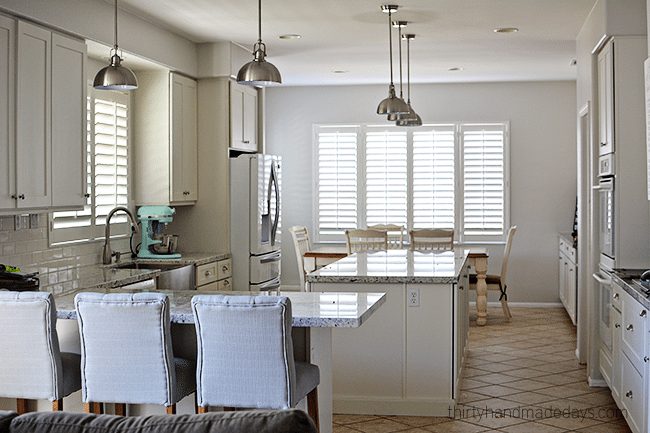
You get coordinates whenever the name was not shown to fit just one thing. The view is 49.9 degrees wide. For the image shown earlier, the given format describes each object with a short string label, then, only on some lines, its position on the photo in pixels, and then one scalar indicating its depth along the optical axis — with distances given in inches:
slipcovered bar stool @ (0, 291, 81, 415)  98.4
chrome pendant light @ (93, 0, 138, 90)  136.3
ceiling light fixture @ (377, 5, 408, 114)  194.9
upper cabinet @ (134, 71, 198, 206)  222.1
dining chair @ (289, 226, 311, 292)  280.4
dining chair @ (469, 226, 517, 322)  282.8
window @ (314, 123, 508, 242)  326.0
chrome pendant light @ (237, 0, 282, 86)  131.2
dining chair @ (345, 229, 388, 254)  263.3
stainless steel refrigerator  238.7
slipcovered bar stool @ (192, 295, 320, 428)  93.7
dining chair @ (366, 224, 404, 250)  300.9
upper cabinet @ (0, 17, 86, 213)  144.3
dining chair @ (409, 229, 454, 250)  272.7
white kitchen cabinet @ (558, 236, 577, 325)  258.7
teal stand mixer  213.3
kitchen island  160.2
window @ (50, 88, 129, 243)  195.3
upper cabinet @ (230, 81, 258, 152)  242.5
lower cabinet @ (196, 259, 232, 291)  215.9
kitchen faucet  197.3
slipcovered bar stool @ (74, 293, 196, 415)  96.5
